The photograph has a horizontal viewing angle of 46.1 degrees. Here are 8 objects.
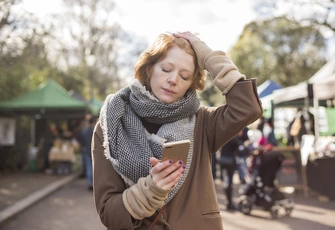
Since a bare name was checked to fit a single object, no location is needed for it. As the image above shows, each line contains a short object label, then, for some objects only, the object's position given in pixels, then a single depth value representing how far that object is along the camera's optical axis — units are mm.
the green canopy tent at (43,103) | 13766
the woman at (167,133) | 1656
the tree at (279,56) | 30969
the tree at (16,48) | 10531
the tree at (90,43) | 24734
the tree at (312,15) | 16297
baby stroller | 7242
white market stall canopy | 7969
